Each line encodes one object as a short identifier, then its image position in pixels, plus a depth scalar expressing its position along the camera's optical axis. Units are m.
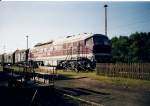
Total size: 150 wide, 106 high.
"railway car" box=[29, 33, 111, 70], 25.89
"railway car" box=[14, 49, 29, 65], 49.17
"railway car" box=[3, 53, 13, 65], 58.33
